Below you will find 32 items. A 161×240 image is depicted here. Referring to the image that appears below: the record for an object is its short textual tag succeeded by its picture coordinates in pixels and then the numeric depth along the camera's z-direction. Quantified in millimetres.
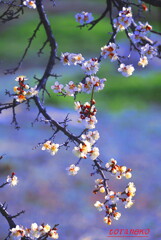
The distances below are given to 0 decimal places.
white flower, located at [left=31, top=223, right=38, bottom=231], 4792
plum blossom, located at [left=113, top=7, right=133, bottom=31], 4712
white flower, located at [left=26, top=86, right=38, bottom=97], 4957
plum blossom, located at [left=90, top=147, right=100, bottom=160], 4635
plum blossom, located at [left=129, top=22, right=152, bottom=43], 4783
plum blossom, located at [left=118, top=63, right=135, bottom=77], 4904
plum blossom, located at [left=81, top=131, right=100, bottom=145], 4730
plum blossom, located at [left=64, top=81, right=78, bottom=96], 4795
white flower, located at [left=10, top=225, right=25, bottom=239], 4774
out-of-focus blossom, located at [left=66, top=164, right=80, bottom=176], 4976
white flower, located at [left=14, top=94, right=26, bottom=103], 4792
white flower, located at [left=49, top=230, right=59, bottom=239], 4686
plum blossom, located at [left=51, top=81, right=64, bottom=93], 5121
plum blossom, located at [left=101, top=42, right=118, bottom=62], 4803
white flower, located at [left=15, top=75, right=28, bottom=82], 4814
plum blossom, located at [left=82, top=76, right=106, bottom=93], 4651
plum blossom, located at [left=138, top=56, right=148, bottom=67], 4817
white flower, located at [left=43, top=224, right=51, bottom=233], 4774
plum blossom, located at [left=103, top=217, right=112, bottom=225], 4769
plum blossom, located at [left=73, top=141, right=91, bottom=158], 4550
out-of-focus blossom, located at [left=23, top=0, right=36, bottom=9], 5173
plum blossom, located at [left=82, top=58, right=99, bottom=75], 4626
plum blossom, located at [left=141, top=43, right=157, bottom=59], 4738
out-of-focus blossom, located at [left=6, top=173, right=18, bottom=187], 5196
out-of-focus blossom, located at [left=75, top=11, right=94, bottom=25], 5515
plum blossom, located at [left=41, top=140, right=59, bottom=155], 4973
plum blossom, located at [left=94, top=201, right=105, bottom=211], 4854
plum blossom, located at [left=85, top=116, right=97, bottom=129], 4595
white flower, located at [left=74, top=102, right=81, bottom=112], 4669
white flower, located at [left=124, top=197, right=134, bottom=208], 4774
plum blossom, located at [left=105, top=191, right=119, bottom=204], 4727
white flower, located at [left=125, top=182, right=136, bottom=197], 4817
